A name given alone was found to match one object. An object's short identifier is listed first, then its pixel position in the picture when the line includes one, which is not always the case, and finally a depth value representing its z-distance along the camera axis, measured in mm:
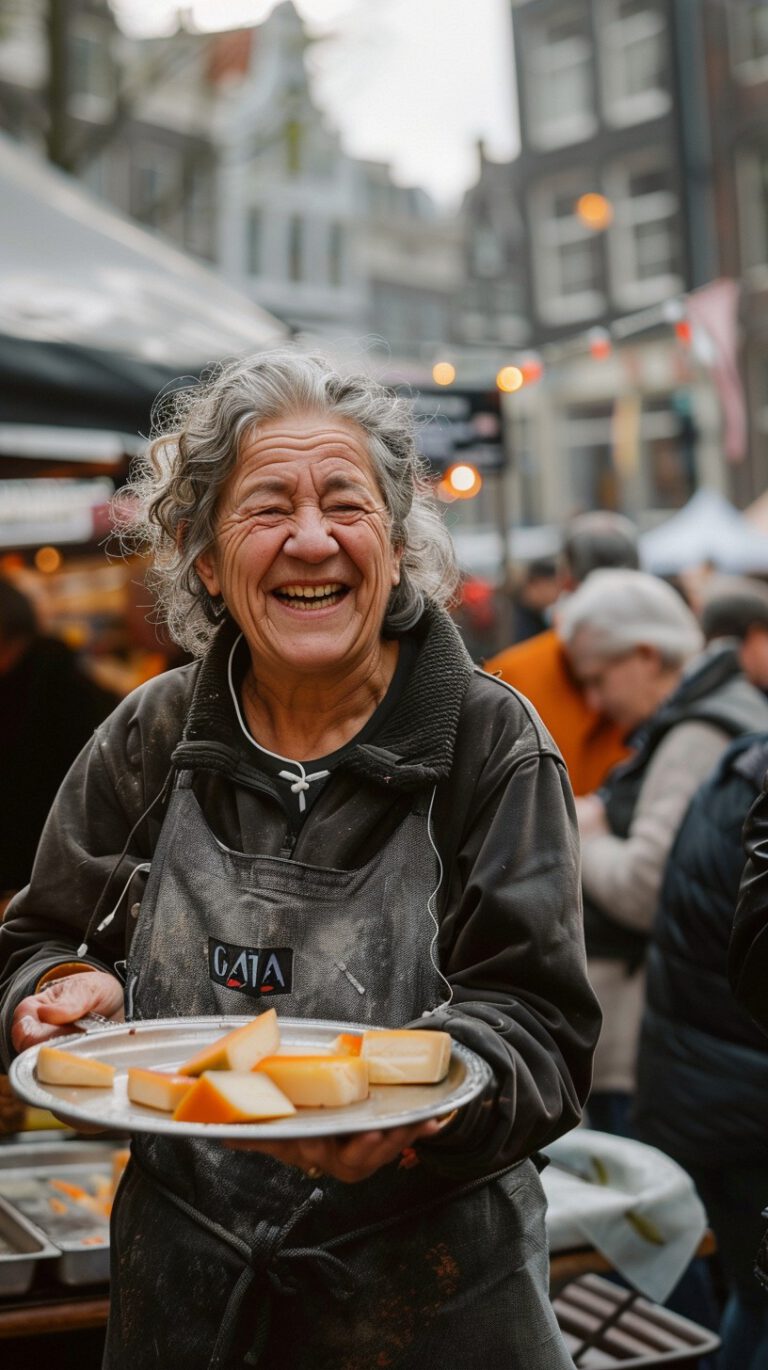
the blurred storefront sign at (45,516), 7227
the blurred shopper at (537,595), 9133
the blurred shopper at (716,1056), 2957
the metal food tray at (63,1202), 2574
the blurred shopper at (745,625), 5781
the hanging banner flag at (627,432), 25500
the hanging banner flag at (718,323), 15104
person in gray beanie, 3797
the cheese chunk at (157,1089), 1512
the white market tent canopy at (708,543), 13688
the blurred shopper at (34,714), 4703
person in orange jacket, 4613
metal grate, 2789
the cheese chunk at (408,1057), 1502
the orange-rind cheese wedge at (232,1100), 1438
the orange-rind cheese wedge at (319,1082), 1504
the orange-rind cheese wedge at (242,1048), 1549
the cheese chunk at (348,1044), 1567
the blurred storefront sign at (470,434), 6625
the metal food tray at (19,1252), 2537
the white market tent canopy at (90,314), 3980
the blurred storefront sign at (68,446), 5082
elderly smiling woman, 1708
